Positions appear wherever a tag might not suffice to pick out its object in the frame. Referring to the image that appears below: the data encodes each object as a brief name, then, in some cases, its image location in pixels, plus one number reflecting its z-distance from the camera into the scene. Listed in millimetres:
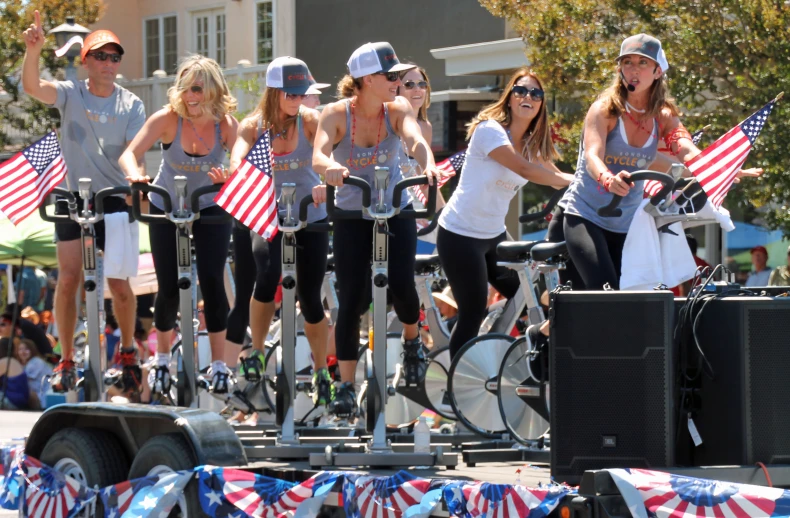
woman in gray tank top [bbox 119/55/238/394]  16500
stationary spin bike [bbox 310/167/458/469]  13992
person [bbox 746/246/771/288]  30216
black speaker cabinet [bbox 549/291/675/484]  11203
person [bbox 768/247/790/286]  26578
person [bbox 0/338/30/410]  34031
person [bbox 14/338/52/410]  33969
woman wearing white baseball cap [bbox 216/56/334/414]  16406
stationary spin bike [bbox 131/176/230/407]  15852
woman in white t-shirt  16641
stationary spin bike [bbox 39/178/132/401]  16609
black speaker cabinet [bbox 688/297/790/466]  11086
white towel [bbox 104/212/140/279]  17000
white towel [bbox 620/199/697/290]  12891
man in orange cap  17828
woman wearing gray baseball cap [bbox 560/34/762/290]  14000
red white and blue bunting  9992
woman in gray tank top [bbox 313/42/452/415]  14922
